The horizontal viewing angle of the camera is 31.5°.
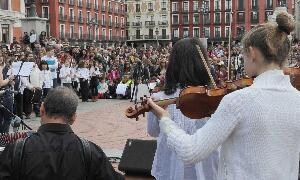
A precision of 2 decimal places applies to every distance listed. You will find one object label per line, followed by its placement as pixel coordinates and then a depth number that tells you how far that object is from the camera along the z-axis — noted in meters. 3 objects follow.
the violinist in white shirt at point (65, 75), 15.52
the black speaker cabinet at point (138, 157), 5.93
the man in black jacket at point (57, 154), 2.64
